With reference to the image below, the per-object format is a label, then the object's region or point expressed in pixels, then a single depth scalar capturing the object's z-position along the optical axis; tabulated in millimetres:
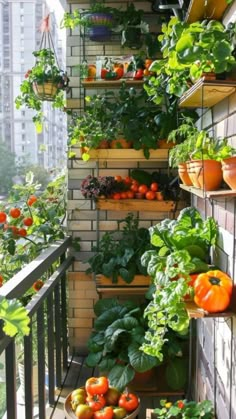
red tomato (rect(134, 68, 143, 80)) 2971
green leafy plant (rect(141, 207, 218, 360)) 1647
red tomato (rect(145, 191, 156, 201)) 2969
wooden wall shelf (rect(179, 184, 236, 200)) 1352
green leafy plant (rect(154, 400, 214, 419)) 1867
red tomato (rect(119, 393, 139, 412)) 2232
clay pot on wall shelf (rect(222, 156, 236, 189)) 1350
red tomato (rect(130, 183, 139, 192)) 3039
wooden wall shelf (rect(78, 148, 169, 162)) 2996
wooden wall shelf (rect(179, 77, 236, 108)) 1530
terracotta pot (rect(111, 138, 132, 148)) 3014
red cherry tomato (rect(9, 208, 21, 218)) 3021
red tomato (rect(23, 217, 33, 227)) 3016
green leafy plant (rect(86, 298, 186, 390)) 2400
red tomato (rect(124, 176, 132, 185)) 3074
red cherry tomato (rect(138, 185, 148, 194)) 3008
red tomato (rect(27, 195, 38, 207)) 3117
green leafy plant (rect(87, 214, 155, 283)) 2902
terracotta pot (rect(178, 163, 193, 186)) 2049
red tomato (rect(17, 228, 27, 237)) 2945
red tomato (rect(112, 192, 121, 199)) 2988
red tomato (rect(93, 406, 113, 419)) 2131
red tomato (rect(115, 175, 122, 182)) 3038
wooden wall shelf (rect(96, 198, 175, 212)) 2975
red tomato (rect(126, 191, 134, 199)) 3004
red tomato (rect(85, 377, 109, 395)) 2279
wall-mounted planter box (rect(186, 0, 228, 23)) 1803
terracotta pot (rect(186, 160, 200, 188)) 1754
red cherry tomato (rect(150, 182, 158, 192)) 3010
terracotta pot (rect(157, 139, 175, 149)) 2993
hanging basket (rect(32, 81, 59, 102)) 2999
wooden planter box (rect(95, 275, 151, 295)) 2980
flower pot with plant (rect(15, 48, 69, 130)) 2992
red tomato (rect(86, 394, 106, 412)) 2199
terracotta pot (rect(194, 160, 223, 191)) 1621
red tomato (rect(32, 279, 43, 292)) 2791
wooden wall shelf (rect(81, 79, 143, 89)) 2983
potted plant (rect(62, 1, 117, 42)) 2990
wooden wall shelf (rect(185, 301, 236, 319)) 1539
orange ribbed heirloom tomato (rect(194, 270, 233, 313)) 1529
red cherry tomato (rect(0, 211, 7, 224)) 2936
